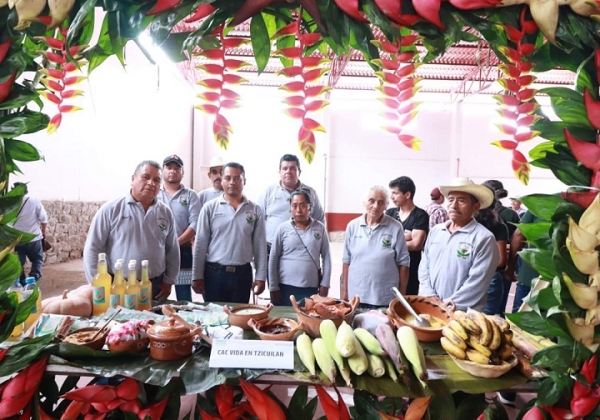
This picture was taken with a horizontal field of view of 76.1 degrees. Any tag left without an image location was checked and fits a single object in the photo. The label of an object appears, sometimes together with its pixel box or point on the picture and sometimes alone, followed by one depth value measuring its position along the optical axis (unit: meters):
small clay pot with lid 1.37
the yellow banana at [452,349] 1.39
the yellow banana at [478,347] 1.34
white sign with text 1.26
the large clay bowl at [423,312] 1.61
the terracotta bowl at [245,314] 1.69
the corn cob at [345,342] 1.31
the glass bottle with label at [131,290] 1.93
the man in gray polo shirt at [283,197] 3.49
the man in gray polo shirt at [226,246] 3.02
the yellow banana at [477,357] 1.33
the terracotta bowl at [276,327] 1.50
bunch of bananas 1.35
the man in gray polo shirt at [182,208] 3.57
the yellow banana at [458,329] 1.42
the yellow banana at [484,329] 1.36
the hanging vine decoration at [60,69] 1.25
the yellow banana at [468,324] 1.41
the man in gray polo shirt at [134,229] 2.54
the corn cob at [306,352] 1.32
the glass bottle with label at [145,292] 1.99
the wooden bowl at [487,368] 1.30
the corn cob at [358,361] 1.28
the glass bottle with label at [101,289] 1.90
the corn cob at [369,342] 1.37
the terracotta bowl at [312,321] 1.55
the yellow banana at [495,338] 1.35
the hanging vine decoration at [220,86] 1.41
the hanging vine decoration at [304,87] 1.38
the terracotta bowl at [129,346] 1.38
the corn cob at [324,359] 1.27
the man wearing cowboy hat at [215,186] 4.28
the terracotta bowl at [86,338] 1.39
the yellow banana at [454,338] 1.40
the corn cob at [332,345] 1.27
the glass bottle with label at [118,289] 1.94
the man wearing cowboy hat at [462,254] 2.30
